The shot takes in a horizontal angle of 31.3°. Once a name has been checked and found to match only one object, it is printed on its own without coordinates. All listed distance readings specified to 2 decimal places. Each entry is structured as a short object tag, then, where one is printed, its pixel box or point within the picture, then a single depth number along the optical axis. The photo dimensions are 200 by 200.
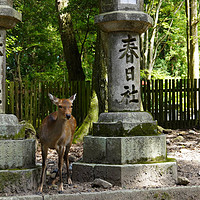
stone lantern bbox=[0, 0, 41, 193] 4.81
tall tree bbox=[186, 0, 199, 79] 16.81
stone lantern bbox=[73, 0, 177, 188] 5.24
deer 4.73
